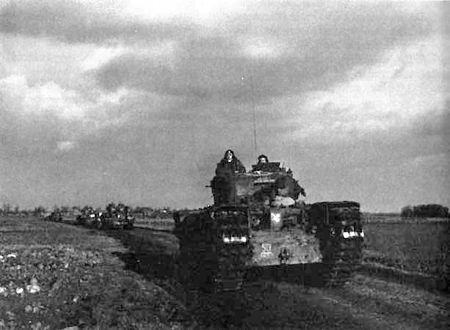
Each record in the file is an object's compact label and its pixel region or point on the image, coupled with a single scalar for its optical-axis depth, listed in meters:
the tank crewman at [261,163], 17.02
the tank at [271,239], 12.62
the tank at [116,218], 43.97
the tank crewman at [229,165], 16.66
